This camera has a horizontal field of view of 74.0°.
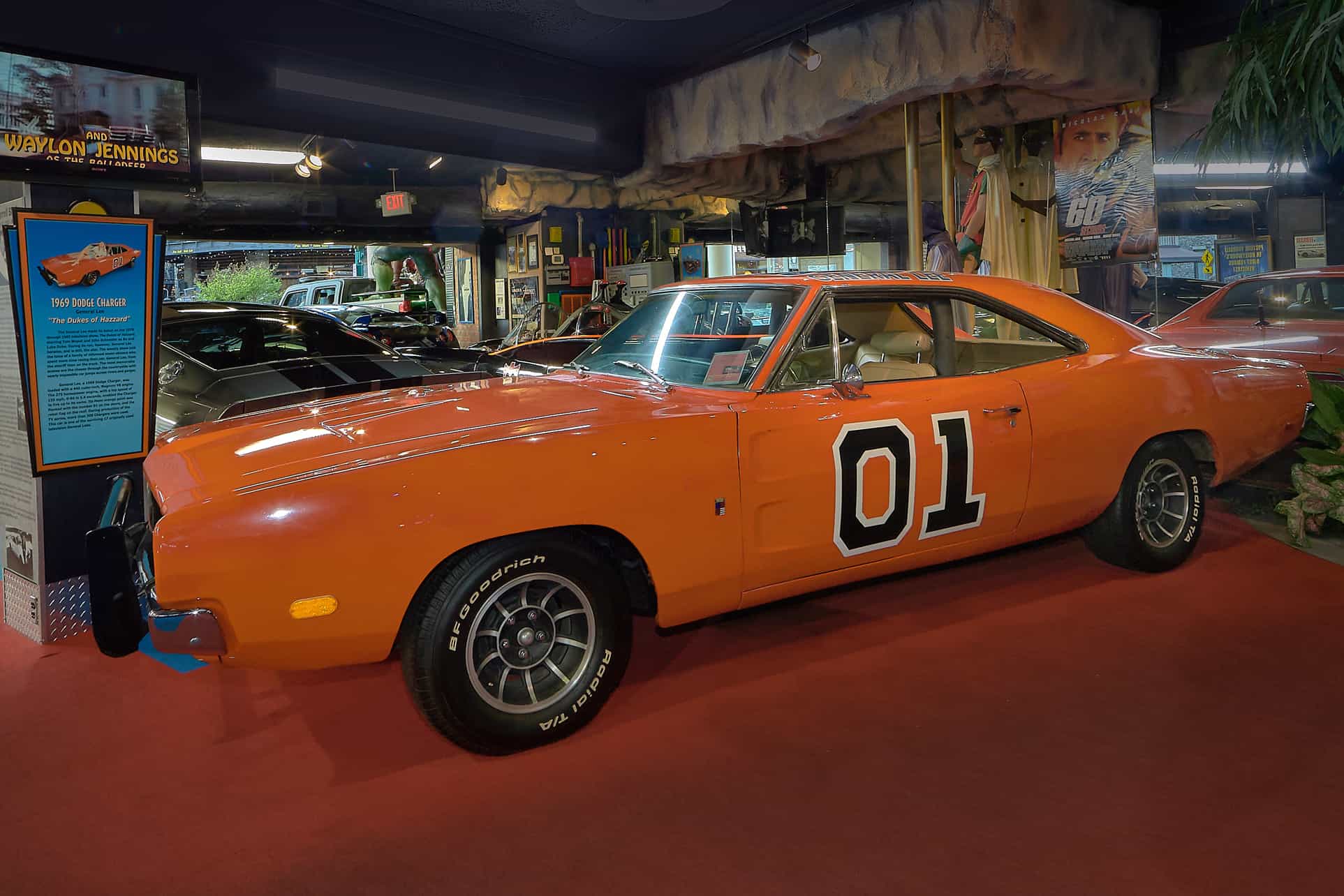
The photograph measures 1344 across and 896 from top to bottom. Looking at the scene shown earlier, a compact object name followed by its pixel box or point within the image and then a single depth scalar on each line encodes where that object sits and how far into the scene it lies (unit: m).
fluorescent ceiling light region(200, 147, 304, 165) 13.76
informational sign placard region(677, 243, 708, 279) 16.78
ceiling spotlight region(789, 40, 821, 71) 7.25
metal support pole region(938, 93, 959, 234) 7.71
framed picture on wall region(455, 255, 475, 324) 18.80
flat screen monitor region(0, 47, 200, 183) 3.71
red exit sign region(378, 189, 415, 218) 15.12
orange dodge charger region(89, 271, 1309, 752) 2.22
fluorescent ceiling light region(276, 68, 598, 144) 6.96
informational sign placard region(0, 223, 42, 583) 3.63
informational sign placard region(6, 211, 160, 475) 3.40
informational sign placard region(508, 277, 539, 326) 16.52
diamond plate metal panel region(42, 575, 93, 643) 3.60
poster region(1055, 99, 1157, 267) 7.33
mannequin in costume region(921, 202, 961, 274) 8.19
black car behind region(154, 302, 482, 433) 4.84
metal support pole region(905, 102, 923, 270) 7.86
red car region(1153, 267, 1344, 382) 5.48
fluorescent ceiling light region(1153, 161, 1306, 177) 6.24
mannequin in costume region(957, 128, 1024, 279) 8.12
